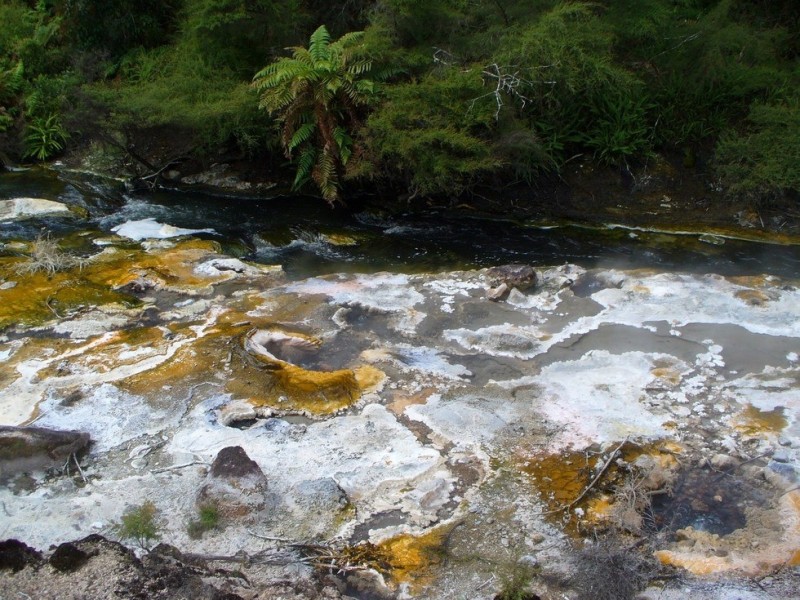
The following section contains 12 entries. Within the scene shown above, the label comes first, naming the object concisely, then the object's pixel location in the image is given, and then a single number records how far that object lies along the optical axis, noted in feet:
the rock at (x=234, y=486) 16.12
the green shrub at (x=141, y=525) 15.39
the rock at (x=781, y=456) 17.43
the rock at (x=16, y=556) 14.75
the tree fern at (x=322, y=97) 33.65
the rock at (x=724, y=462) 17.39
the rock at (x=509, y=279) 26.76
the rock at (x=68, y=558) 14.66
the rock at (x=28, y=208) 37.52
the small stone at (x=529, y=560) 14.80
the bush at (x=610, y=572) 14.02
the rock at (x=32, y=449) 17.62
